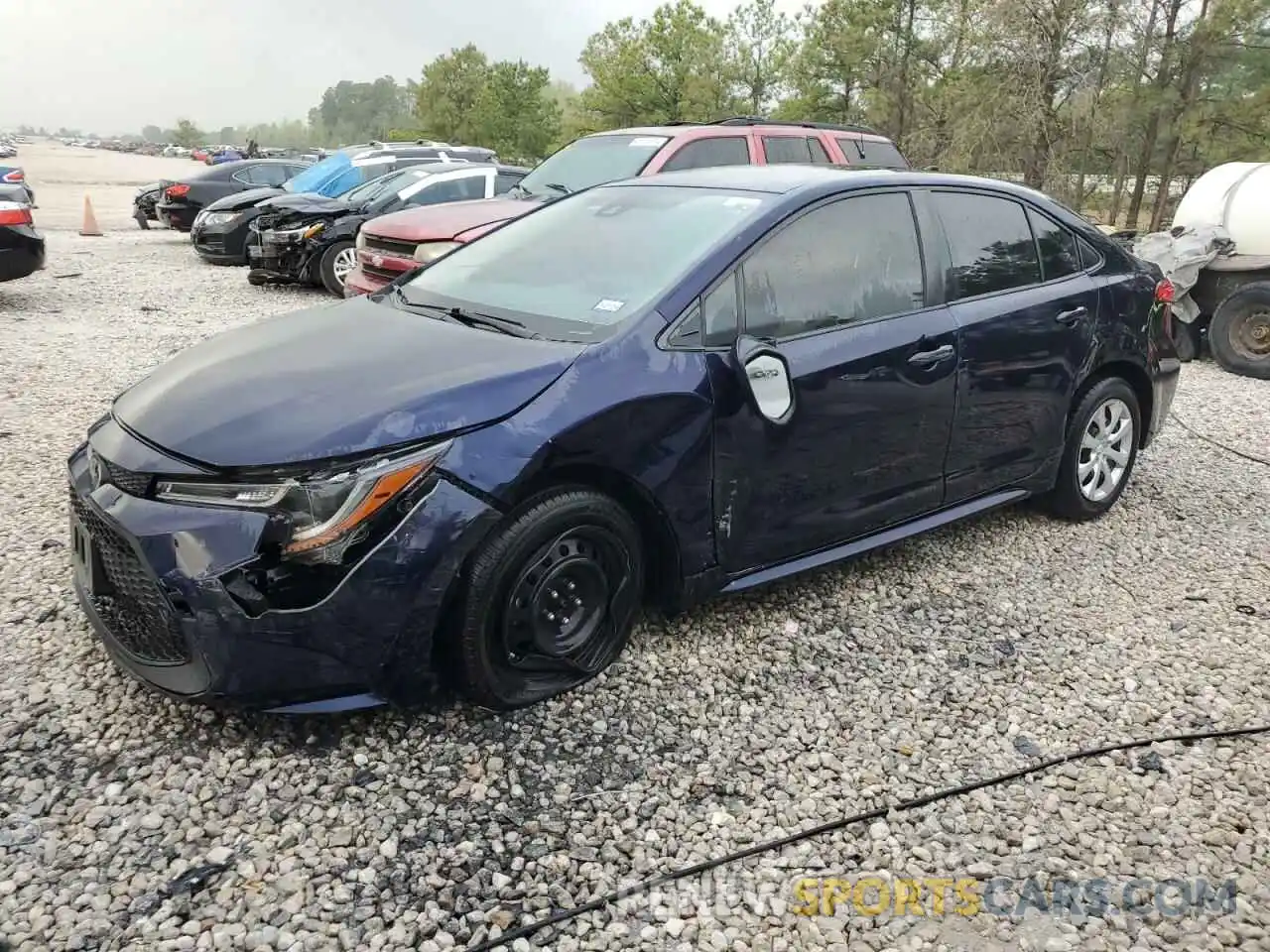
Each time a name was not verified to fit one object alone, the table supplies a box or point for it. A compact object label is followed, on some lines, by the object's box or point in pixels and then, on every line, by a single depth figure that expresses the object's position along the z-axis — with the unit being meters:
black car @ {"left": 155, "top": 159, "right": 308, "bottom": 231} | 17.02
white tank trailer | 8.52
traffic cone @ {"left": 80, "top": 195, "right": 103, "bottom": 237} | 17.86
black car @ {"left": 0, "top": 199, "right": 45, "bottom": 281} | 9.15
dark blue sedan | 2.55
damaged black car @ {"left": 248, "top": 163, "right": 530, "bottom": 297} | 11.12
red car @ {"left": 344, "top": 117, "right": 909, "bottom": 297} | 8.24
